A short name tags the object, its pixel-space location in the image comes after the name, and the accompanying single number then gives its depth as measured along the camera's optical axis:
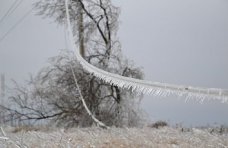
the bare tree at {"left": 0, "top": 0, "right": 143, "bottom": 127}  15.61
